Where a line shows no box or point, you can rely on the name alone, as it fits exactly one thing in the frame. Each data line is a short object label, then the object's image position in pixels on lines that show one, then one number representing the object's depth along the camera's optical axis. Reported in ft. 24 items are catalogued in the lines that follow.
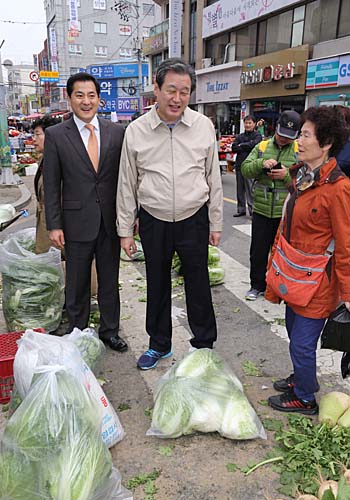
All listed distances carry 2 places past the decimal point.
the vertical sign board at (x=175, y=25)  85.46
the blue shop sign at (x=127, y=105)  133.90
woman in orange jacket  7.43
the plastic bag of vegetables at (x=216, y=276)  15.90
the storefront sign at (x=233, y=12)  58.91
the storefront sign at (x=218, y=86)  70.83
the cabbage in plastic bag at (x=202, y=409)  7.88
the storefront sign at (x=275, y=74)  52.47
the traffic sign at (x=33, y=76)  128.75
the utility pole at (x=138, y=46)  102.67
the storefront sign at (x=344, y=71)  44.62
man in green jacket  12.48
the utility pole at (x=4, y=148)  38.96
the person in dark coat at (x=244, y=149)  24.41
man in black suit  9.79
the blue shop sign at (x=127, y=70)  137.69
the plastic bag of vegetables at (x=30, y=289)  11.36
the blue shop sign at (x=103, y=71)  137.69
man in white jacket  8.90
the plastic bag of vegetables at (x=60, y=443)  5.91
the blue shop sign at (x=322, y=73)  46.60
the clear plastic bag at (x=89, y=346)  8.86
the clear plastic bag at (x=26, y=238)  13.57
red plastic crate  8.80
